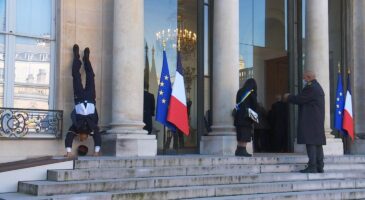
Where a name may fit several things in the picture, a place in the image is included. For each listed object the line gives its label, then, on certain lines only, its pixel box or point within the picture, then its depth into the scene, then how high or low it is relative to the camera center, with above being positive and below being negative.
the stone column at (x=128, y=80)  9.77 +0.75
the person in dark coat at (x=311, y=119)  9.09 +0.01
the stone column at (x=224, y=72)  11.20 +1.03
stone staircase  6.98 -0.95
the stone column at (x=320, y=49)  12.74 +1.76
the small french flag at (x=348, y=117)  13.30 +0.07
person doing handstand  9.16 +0.10
